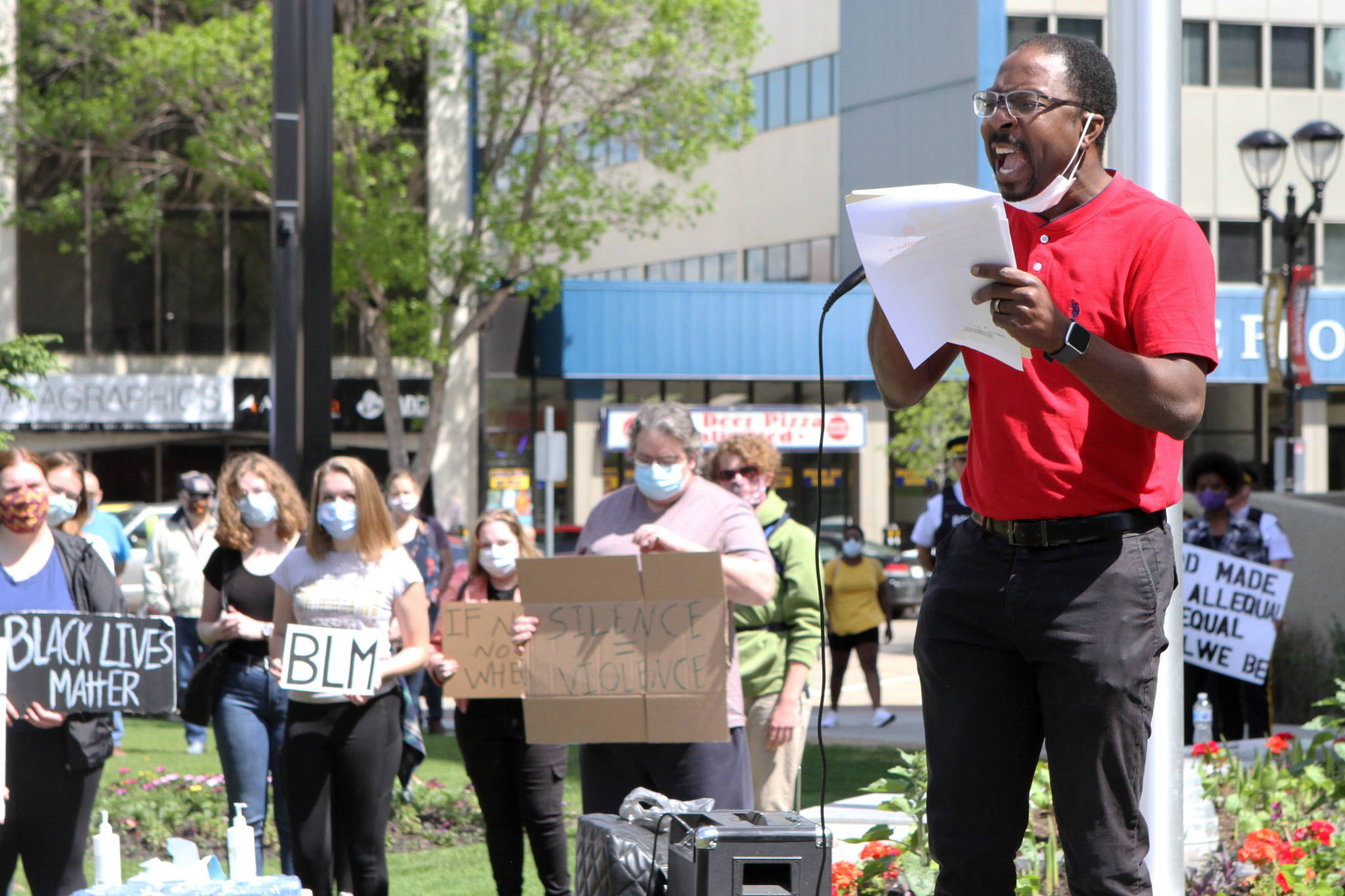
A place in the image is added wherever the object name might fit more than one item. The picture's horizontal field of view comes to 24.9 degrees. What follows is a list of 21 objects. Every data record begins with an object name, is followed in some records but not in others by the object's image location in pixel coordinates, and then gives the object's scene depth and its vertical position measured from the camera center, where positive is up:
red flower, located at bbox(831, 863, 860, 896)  9.76 -1.43
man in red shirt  5.44 -0.18
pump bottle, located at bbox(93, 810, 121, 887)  7.18 -1.01
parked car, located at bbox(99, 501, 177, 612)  32.92 -1.16
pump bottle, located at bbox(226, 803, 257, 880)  7.28 -1.00
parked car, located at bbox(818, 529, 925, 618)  50.46 -2.43
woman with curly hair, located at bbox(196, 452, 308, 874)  12.70 -0.76
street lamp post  30.30 +2.68
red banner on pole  31.99 +1.19
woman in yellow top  26.52 -1.56
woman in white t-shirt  11.33 -0.97
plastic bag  7.97 -1.01
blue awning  64.98 +2.19
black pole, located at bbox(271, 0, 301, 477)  15.82 +1.07
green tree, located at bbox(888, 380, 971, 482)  62.03 +0.09
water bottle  14.04 -1.34
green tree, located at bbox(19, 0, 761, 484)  50.36 +5.46
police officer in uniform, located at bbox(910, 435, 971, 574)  19.83 -0.58
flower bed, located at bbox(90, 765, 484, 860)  15.66 -2.03
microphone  6.02 +0.30
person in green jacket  12.30 -0.91
